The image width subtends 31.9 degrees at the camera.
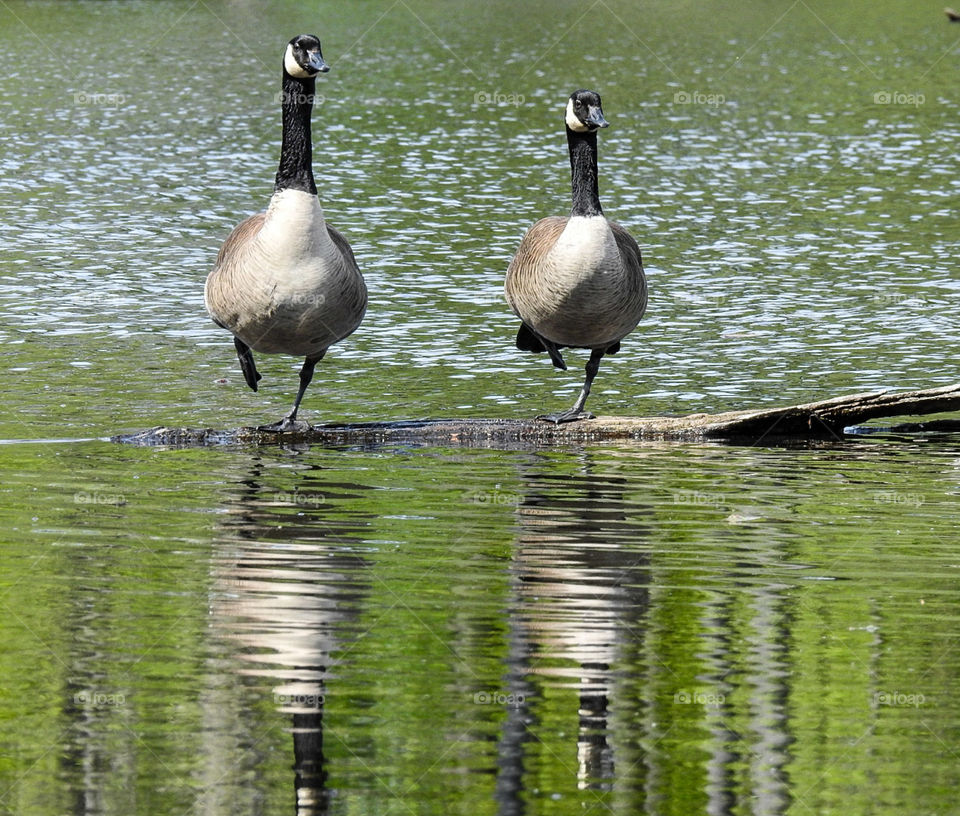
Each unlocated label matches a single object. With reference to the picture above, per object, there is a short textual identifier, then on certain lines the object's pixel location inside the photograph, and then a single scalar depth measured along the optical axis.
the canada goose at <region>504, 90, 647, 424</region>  13.12
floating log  13.01
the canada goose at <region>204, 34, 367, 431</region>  12.23
